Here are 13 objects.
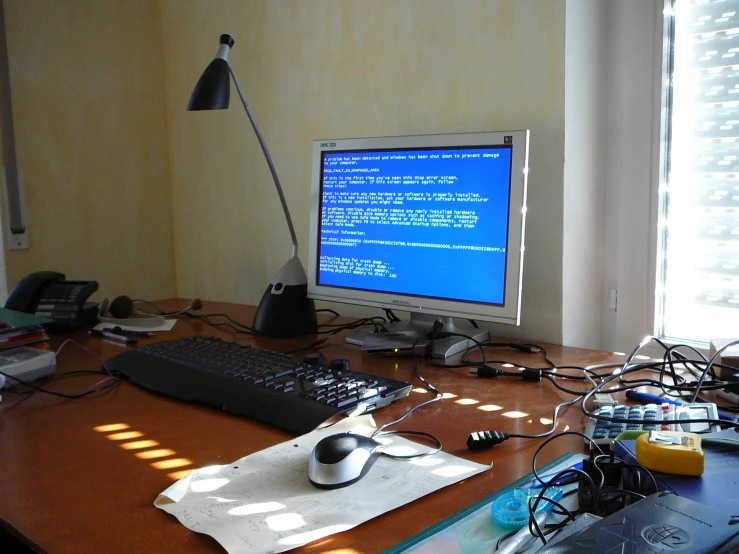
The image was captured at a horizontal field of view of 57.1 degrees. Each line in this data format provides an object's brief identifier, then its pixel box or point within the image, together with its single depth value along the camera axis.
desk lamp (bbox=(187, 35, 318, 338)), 1.53
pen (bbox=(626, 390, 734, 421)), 1.03
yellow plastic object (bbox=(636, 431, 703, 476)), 0.70
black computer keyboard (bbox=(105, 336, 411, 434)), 1.01
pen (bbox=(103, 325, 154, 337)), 1.64
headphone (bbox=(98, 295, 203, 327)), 1.75
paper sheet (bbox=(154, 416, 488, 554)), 0.69
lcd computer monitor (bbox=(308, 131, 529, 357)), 1.30
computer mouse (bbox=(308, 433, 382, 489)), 0.78
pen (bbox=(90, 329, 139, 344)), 1.57
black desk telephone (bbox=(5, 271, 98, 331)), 1.69
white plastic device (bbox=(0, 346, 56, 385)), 1.23
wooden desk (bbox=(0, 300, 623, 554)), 0.70
